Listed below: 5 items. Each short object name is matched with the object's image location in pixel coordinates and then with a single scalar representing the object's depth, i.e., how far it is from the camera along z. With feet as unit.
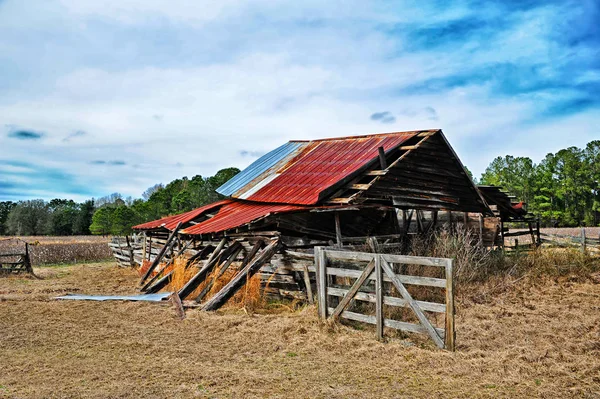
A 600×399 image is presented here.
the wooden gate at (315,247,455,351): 24.70
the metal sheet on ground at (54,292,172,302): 40.99
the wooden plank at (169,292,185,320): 35.09
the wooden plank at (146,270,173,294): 47.42
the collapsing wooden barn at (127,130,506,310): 42.27
